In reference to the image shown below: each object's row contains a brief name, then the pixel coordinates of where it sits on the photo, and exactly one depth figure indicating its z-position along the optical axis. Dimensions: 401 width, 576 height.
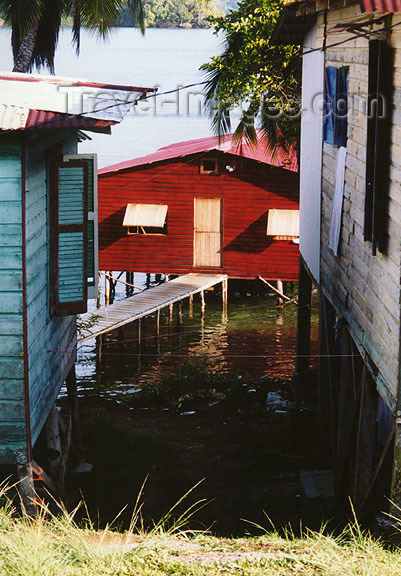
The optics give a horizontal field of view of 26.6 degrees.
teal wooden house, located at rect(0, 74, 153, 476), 8.93
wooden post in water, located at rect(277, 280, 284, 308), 29.38
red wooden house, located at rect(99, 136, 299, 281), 27.34
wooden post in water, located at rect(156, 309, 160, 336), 25.80
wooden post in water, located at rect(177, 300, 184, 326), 27.53
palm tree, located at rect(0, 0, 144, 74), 24.56
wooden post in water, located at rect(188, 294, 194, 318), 29.75
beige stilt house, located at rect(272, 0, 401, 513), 7.89
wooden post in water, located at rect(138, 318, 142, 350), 24.66
